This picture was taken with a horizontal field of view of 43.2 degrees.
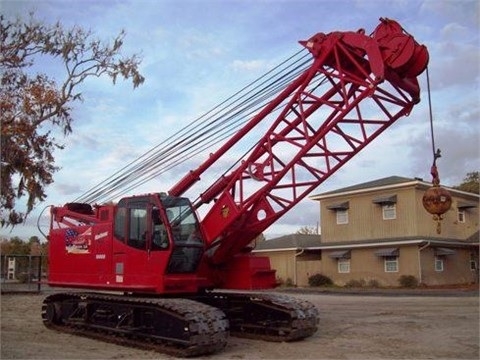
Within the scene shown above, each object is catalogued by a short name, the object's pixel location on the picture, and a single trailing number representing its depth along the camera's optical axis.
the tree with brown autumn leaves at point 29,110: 23.86
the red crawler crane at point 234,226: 11.98
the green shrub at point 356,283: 38.12
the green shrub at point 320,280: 40.46
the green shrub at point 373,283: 37.41
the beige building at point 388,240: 36.94
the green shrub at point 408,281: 35.44
